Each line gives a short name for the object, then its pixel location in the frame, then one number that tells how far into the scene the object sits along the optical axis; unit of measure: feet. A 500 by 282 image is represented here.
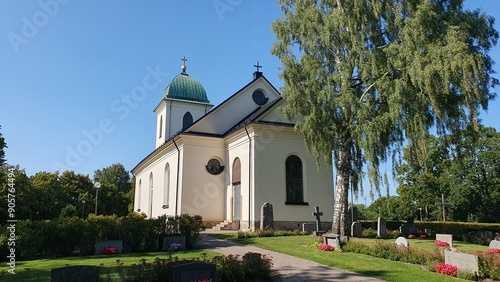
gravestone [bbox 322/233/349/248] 49.24
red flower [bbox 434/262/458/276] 35.53
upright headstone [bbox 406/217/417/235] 74.54
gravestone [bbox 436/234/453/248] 55.98
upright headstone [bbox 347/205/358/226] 71.20
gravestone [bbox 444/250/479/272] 35.04
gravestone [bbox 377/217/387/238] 65.90
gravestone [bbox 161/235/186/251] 49.20
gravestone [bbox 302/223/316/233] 69.97
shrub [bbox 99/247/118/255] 46.21
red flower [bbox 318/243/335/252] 48.24
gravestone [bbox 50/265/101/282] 24.93
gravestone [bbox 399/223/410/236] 73.95
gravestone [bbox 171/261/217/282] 25.76
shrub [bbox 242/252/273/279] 30.94
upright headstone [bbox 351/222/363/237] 64.23
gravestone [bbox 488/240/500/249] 49.60
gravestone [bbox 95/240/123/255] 46.50
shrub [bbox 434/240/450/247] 54.57
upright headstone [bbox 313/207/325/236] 66.64
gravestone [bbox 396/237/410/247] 46.53
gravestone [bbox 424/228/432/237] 76.28
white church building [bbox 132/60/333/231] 76.84
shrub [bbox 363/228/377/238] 65.03
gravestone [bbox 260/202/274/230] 66.95
